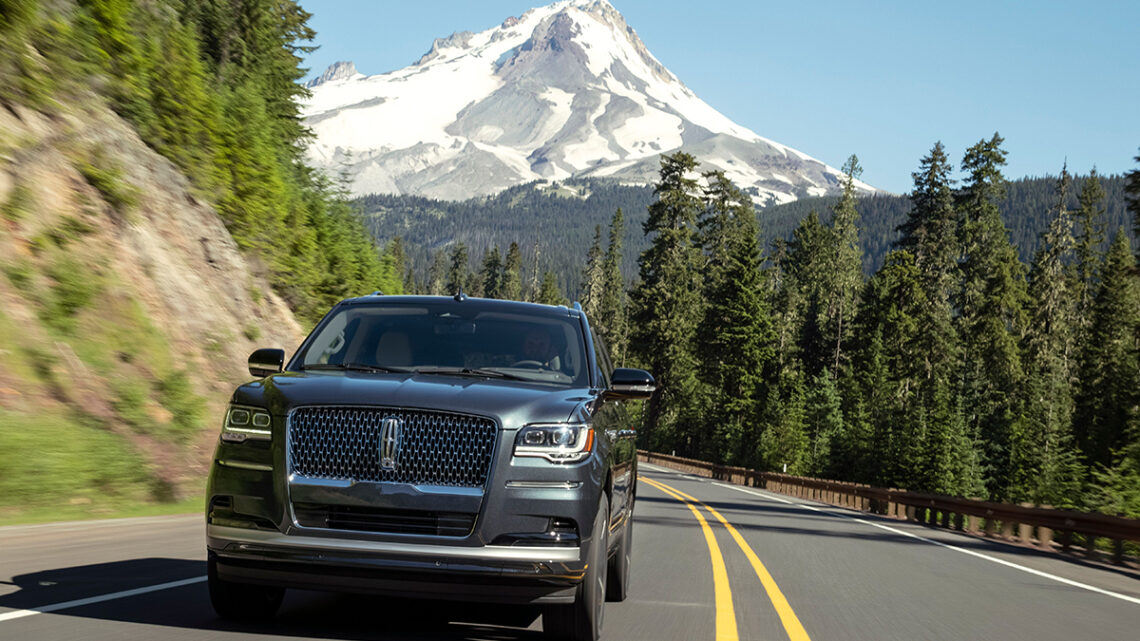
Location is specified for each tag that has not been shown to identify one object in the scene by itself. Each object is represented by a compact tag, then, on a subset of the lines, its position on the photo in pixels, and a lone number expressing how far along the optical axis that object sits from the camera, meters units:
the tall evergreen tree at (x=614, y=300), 140.82
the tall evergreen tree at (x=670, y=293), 87.19
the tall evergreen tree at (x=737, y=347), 78.50
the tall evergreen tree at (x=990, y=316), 77.23
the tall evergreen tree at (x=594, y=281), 153.82
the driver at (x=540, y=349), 7.09
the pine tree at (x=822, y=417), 79.56
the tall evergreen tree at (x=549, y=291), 146.05
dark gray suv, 5.49
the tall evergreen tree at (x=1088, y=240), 96.50
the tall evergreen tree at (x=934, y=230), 85.00
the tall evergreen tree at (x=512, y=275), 169.12
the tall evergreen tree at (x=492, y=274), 177.12
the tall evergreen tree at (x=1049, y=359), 69.75
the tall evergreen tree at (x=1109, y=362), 63.03
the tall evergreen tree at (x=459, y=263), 184.88
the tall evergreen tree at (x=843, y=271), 98.49
